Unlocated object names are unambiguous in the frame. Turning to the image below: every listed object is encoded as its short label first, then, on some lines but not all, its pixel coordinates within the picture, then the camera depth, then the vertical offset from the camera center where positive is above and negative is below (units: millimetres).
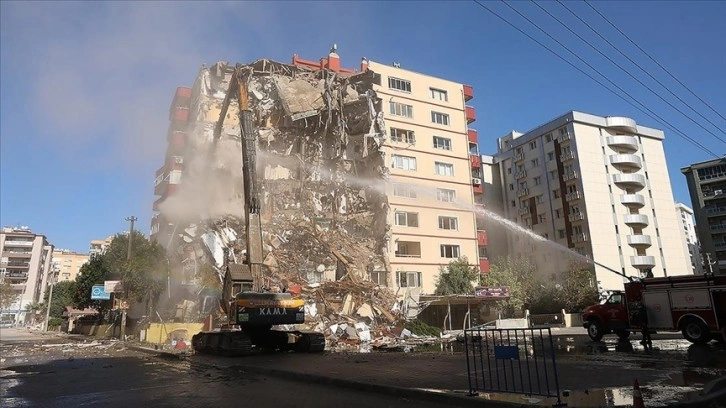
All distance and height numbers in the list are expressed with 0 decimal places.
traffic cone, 6324 -1194
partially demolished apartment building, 34594 +12410
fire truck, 17500 +46
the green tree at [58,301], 84812 +4093
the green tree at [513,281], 43906 +3114
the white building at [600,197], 59781 +15106
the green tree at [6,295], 89625 +5697
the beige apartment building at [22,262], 118312 +15896
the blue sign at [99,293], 39188 +2470
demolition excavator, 16234 +407
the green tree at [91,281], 47750 +4289
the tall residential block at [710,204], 73000 +16280
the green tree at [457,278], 42100 +3238
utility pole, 34125 +1946
